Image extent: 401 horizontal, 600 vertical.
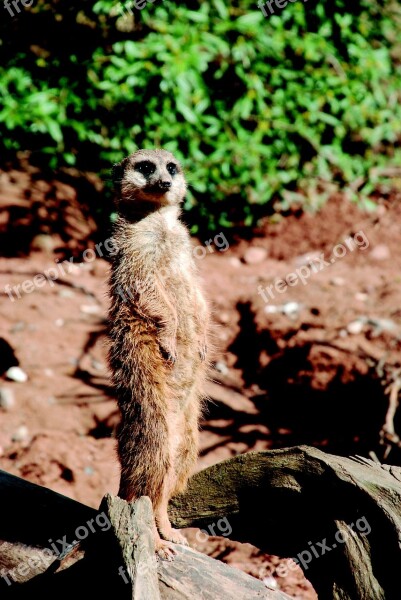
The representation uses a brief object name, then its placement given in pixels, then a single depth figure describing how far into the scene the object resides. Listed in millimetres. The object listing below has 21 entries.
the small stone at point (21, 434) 7777
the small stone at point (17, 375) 8547
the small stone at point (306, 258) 11242
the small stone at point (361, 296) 9977
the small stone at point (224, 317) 9953
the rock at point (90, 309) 9891
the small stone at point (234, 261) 11516
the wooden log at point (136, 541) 3937
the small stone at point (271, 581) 6461
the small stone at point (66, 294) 10093
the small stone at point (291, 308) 9805
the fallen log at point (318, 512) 4109
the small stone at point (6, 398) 8195
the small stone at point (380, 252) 11070
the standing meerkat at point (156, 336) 5230
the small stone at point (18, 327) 9209
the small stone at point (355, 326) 9132
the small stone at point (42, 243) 10906
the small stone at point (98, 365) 9125
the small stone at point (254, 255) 11562
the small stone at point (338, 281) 10508
